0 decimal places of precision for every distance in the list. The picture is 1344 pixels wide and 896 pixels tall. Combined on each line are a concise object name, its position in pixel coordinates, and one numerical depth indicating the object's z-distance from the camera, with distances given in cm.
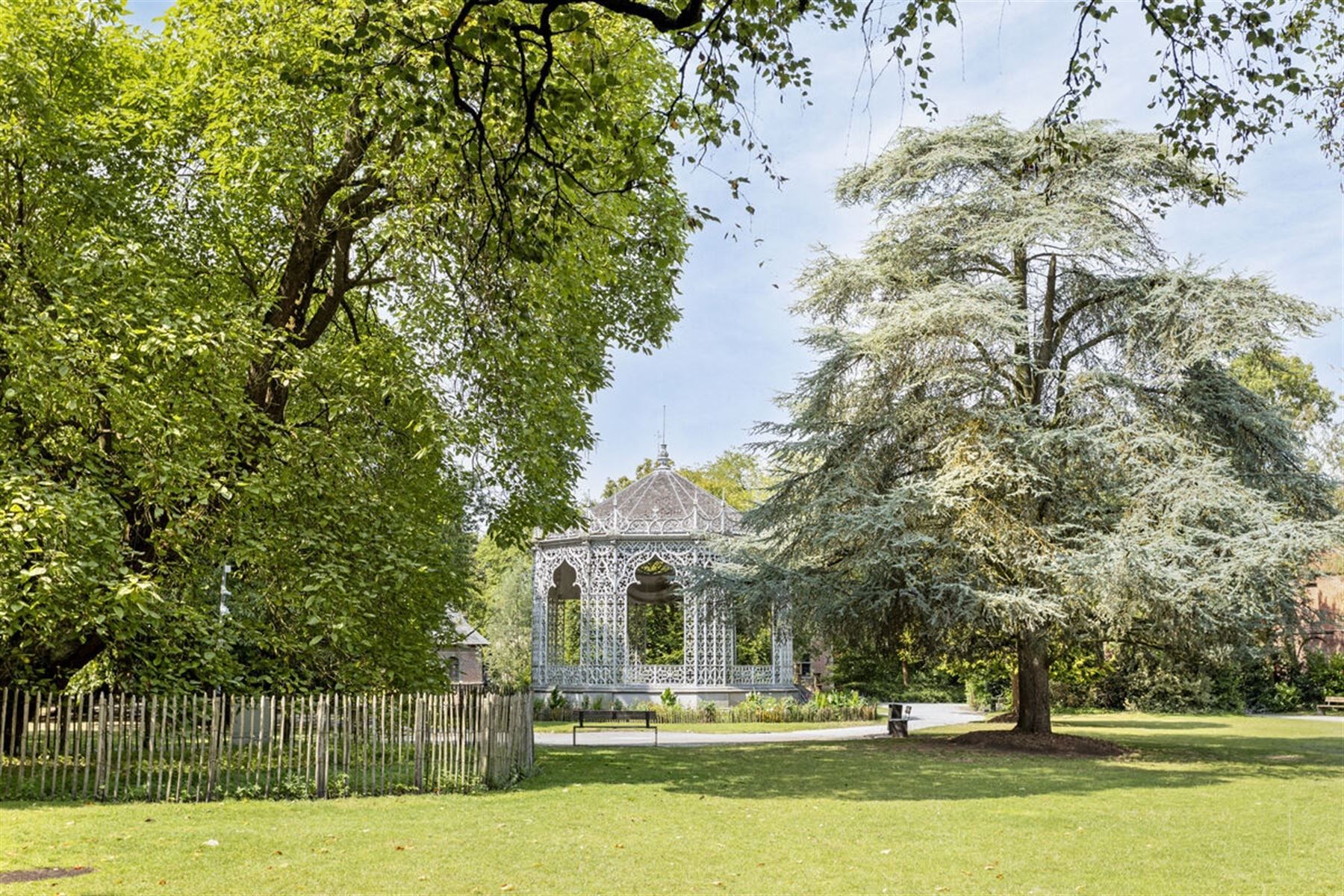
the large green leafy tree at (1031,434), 1862
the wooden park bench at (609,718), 2467
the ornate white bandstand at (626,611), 2984
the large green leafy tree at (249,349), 1199
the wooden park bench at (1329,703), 3500
